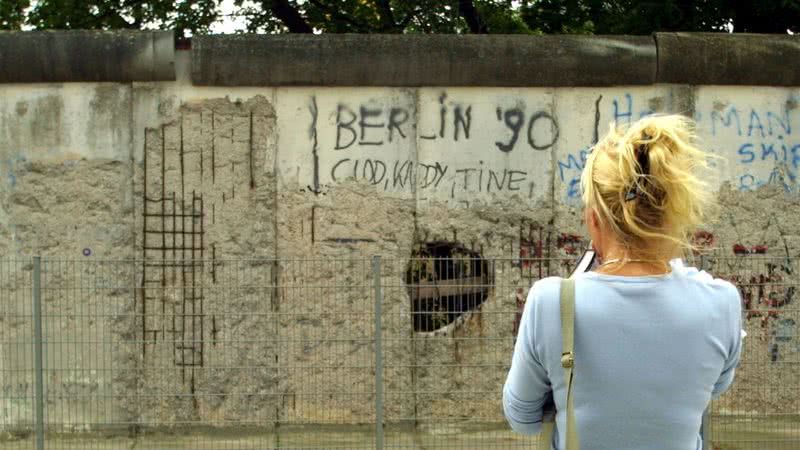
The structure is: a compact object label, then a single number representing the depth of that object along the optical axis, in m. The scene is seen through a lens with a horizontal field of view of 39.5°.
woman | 2.29
